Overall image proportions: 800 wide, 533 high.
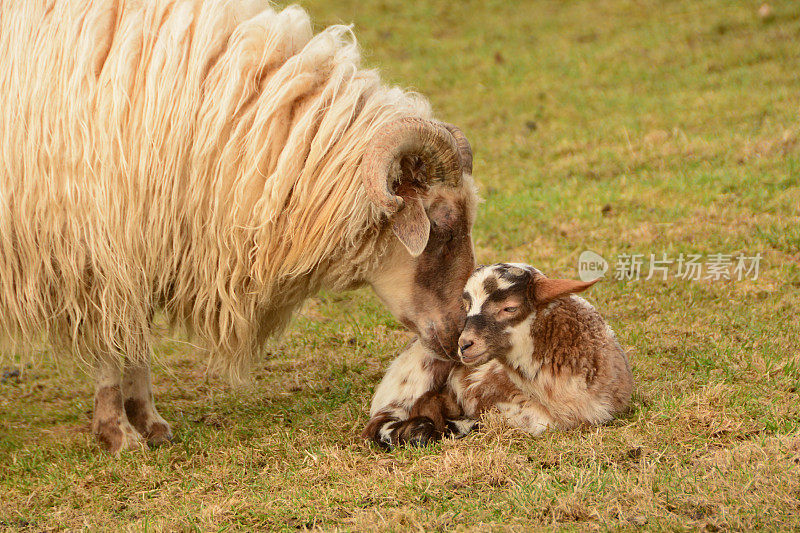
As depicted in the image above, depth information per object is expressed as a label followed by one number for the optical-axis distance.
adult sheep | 9.50
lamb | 9.45
